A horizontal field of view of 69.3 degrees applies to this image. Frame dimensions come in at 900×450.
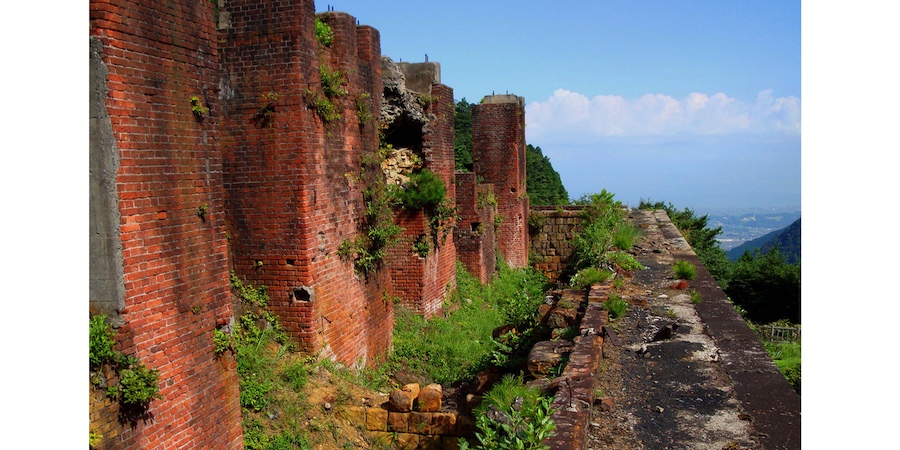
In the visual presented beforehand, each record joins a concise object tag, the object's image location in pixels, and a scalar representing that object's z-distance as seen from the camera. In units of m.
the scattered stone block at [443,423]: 7.32
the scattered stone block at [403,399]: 7.49
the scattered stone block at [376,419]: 7.57
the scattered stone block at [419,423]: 7.42
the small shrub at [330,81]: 8.29
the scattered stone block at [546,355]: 6.53
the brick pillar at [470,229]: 15.61
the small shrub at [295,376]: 7.44
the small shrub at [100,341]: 4.54
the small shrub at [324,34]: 8.74
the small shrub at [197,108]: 5.54
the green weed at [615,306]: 8.04
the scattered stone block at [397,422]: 7.53
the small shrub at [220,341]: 5.72
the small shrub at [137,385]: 4.75
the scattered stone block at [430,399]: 7.42
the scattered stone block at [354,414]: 7.55
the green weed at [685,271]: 10.17
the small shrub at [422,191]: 11.79
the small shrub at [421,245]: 11.95
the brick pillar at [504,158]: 18.36
